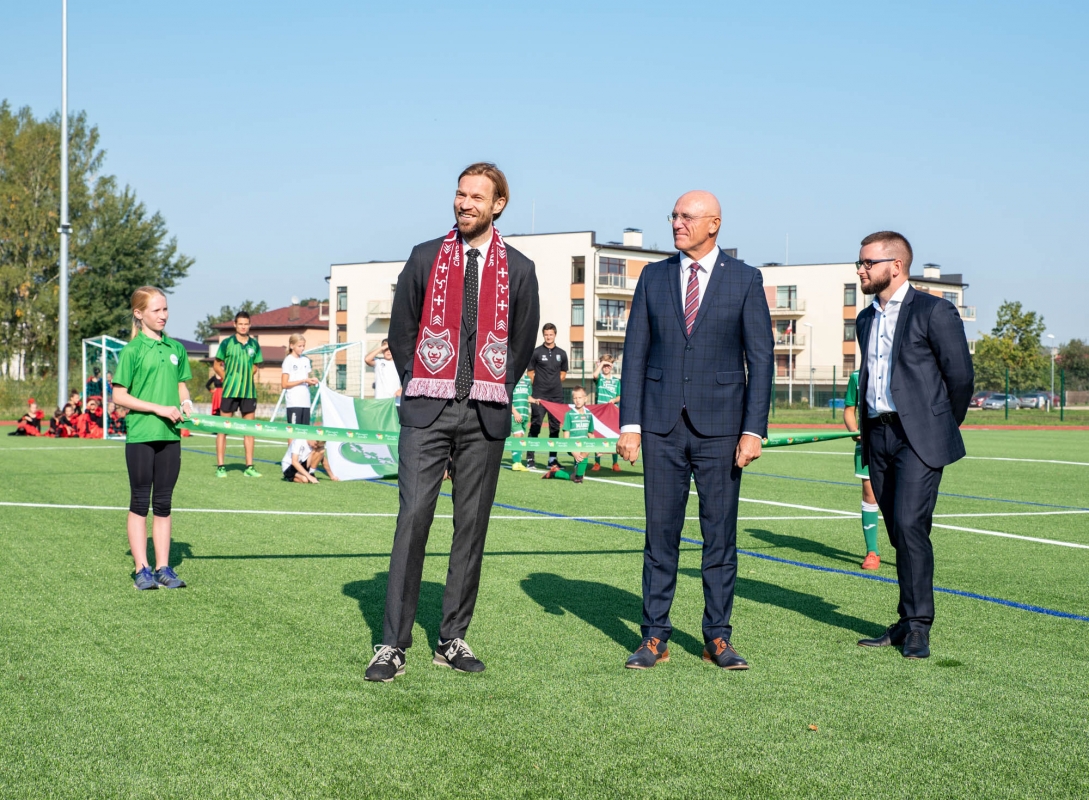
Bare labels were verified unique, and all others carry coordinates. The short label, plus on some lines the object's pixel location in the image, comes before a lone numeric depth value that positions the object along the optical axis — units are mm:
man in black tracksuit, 15748
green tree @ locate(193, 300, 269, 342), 136125
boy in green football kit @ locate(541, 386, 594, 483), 14500
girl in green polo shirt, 6055
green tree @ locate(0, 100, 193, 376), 51156
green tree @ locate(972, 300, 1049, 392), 73625
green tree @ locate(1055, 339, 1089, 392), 97125
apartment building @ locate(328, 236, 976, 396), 74812
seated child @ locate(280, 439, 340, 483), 12570
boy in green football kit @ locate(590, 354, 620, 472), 16516
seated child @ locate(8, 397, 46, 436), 23797
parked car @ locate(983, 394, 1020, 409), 50719
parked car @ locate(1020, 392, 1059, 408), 48094
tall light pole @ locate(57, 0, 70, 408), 27953
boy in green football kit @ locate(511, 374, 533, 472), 14516
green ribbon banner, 6633
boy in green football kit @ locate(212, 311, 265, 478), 13414
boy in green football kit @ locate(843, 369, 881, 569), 7230
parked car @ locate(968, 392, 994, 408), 56841
